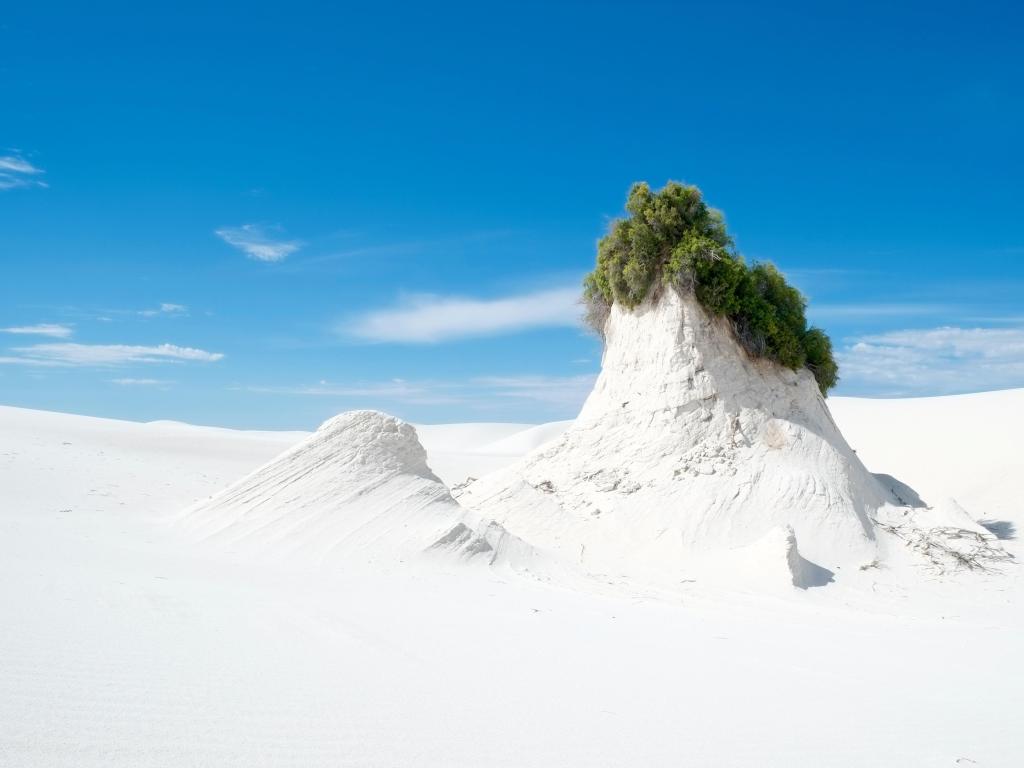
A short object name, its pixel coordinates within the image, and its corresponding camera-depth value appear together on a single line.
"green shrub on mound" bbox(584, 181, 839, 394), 14.98
